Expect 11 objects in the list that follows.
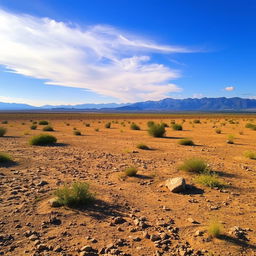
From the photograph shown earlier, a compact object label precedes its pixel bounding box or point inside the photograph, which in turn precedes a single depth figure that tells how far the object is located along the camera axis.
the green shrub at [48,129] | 30.67
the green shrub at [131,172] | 9.78
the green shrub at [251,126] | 32.46
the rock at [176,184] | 8.07
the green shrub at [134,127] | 33.52
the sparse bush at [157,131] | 23.66
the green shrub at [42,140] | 17.78
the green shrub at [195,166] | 10.44
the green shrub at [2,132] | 22.92
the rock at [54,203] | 6.62
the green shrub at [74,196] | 6.67
